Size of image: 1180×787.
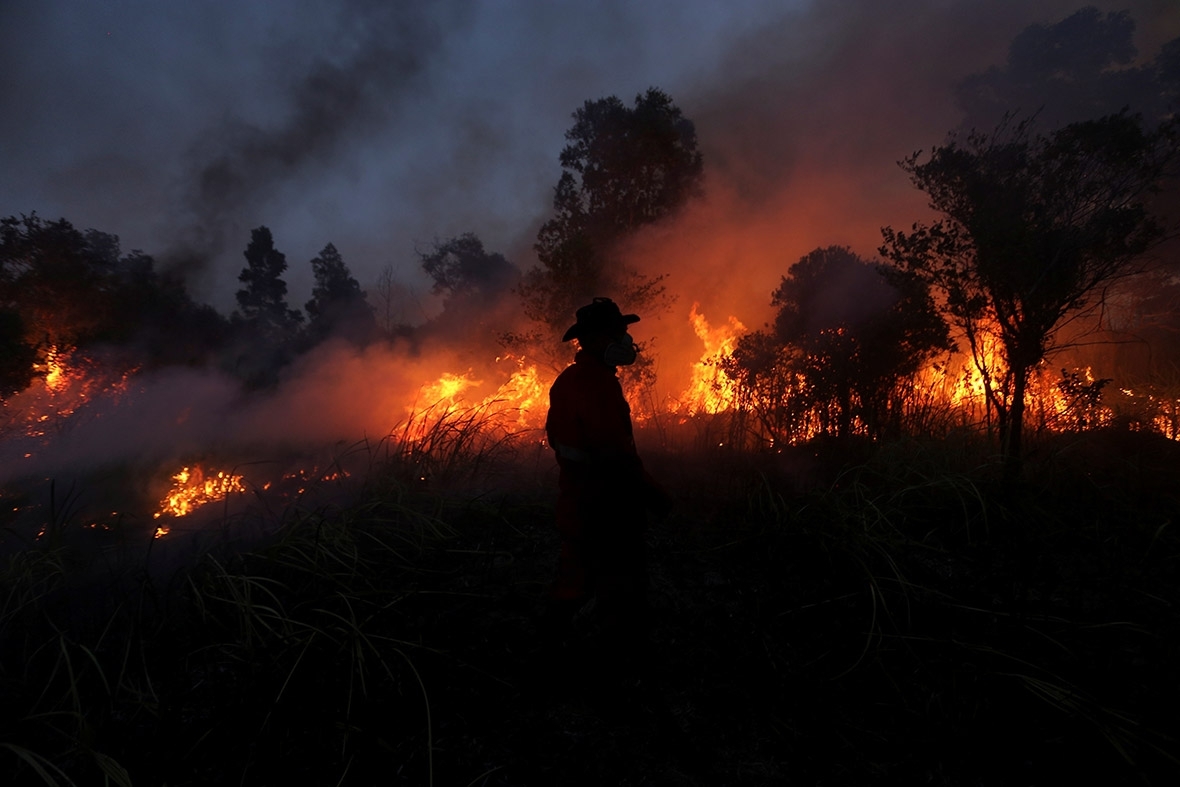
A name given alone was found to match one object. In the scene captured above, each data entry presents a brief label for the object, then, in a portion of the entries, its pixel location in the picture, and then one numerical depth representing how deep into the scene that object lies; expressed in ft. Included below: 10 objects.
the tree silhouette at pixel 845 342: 19.48
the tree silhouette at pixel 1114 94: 41.91
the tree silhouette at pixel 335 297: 94.58
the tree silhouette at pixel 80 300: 34.30
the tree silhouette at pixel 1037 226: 13.57
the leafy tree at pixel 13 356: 27.96
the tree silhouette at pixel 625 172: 39.42
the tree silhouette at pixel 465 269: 80.59
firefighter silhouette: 7.38
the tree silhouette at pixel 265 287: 94.43
